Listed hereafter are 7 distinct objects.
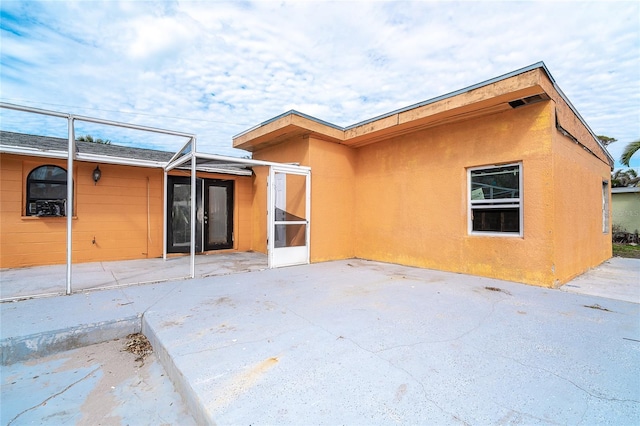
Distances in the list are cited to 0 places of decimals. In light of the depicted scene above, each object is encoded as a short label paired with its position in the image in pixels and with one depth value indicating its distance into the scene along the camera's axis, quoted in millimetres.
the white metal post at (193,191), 5070
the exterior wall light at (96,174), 6988
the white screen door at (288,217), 6578
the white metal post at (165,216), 7446
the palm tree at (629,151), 9625
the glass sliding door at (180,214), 8084
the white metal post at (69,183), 4129
